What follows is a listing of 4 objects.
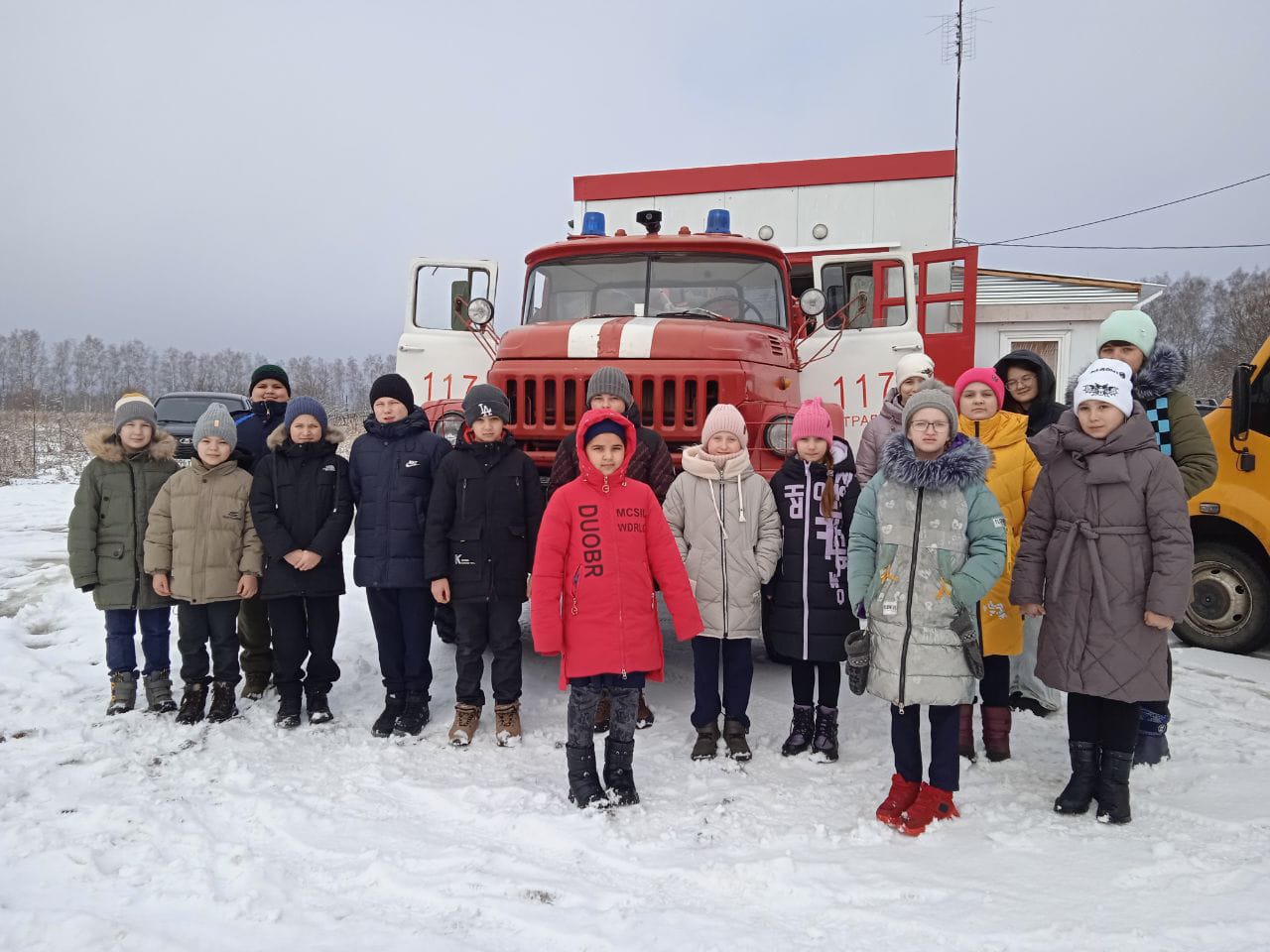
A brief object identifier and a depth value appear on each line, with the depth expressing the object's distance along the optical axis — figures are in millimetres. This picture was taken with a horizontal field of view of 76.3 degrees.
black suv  13451
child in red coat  3449
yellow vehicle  5758
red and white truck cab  4824
